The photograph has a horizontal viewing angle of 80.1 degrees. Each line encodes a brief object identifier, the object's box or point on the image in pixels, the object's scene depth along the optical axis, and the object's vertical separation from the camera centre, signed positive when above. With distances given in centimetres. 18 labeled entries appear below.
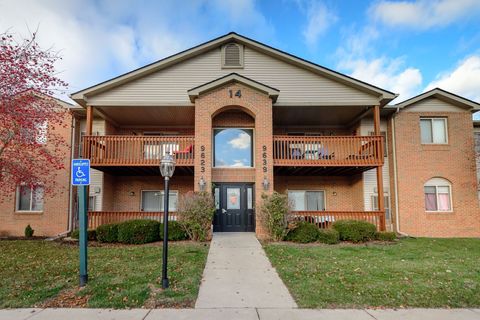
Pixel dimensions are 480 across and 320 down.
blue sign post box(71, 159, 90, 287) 643 +13
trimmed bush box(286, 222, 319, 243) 1110 -178
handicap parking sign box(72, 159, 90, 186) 645 +40
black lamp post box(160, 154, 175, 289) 598 +14
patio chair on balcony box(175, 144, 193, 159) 1255 +153
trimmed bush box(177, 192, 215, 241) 1093 -104
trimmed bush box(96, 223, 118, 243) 1127 -171
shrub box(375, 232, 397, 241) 1167 -200
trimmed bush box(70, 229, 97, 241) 1151 -181
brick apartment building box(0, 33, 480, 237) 1255 +193
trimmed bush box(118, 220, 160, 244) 1100 -165
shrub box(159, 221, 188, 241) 1112 -169
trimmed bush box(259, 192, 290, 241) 1109 -109
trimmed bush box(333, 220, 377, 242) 1142 -175
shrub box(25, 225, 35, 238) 1308 -191
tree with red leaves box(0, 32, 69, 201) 805 +250
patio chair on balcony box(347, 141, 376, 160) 1263 +159
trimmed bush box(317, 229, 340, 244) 1109 -192
